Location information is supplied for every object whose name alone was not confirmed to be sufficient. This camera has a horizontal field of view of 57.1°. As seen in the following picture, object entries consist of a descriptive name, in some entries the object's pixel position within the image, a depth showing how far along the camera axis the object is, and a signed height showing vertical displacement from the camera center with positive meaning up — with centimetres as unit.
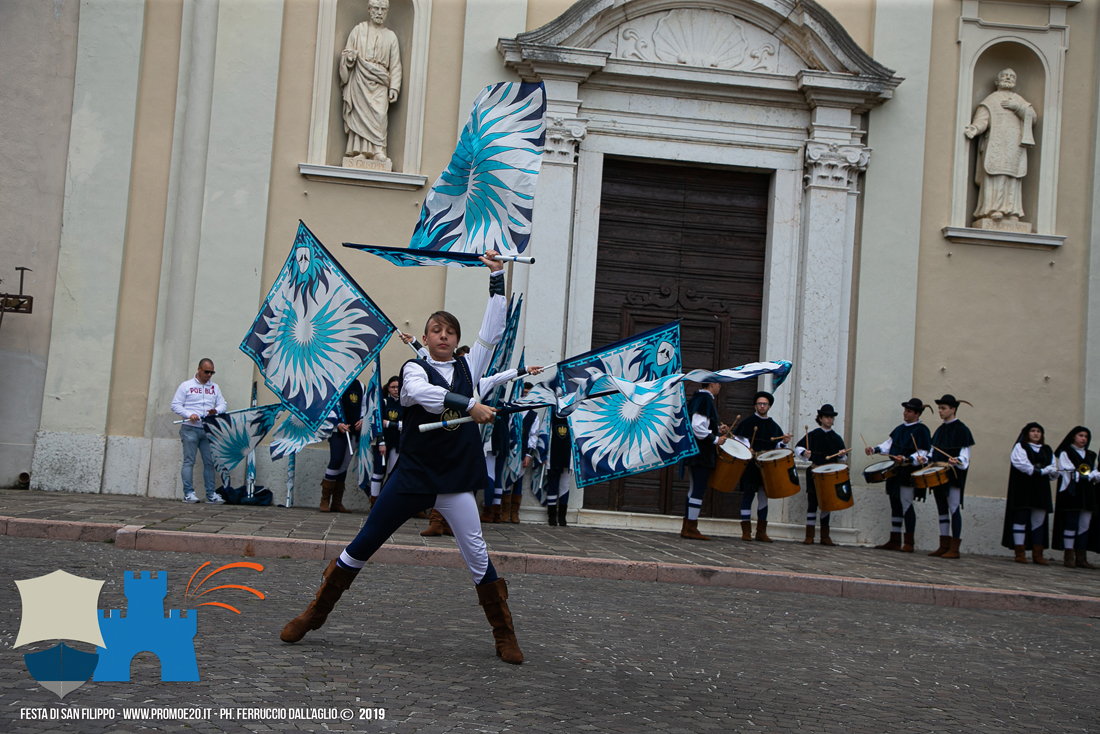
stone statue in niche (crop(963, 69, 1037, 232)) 1464 +418
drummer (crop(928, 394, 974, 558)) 1296 -40
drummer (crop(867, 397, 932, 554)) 1333 -37
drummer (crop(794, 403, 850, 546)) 1355 -29
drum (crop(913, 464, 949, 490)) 1274 -51
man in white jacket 1283 -35
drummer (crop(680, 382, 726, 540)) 1264 -38
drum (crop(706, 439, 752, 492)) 1245 -53
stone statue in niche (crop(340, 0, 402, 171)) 1401 +425
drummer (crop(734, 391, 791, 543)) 1326 -22
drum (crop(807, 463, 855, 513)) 1307 -74
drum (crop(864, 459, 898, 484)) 1328 -51
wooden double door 1465 +220
